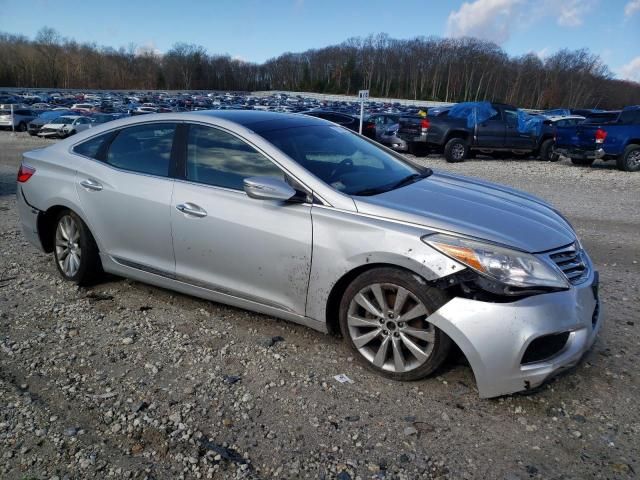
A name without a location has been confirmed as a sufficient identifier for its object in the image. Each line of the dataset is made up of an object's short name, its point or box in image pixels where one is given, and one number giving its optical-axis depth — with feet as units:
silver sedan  9.05
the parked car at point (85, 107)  149.61
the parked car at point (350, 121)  61.21
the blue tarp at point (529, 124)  55.26
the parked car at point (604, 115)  52.08
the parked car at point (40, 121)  88.58
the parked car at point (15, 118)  98.37
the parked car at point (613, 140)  46.24
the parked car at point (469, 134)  54.24
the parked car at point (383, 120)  71.77
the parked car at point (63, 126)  85.40
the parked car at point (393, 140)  61.82
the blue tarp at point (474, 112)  54.24
